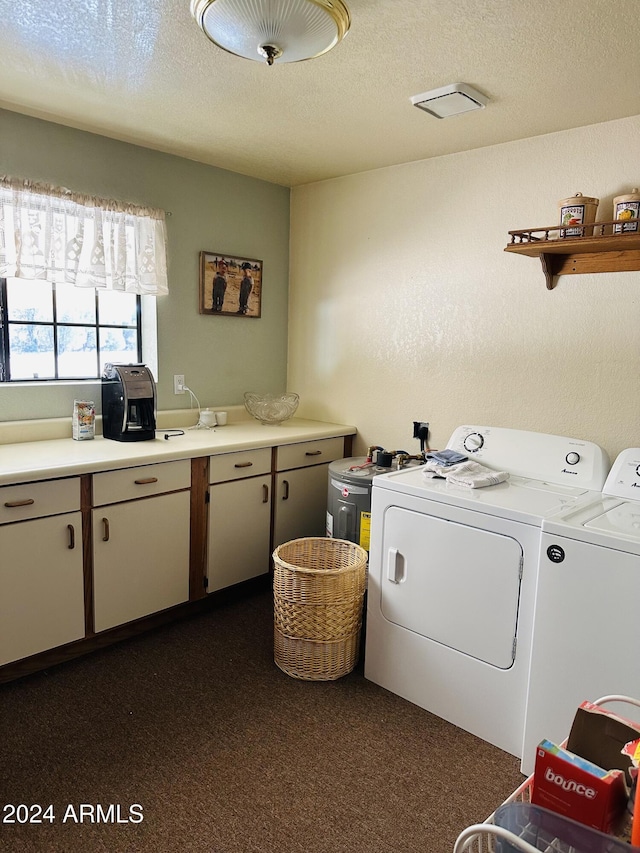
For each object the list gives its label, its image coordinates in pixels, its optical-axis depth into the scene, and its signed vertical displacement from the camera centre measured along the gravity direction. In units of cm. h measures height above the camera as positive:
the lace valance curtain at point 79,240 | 262 +48
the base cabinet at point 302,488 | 322 -78
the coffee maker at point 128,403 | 285 -29
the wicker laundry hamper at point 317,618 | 238 -110
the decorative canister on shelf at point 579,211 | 238 +58
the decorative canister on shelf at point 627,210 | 226 +57
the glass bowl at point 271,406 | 358 -36
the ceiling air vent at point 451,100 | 223 +98
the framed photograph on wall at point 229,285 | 343 +36
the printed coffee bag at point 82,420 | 284 -38
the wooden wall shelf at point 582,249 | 232 +45
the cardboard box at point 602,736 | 106 -69
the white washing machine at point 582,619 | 170 -78
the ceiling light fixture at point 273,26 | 163 +92
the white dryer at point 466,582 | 201 -83
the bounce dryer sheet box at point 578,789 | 95 -70
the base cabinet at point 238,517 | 292 -87
